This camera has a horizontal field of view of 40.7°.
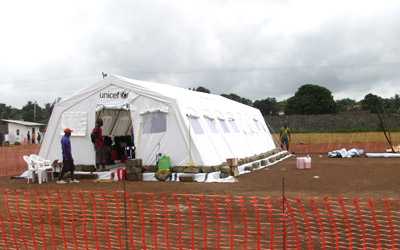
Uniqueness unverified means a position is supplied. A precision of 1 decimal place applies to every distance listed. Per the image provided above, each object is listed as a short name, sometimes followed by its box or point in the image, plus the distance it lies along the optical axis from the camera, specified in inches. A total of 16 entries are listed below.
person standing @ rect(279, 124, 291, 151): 1306.6
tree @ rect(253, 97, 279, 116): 4040.4
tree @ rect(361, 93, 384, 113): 3201.3
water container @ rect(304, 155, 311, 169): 840.5
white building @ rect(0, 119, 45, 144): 2691.9
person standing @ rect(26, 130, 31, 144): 2540.8
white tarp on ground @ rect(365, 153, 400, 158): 1117.7
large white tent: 685.9
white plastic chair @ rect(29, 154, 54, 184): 677.3
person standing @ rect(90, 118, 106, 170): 704.4
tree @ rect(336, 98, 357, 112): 3875.5
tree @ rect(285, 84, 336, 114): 3705.7
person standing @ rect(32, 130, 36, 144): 2392.6
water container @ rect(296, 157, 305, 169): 842.2
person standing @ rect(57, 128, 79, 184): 650.8
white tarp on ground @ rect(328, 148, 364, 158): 1147.9
